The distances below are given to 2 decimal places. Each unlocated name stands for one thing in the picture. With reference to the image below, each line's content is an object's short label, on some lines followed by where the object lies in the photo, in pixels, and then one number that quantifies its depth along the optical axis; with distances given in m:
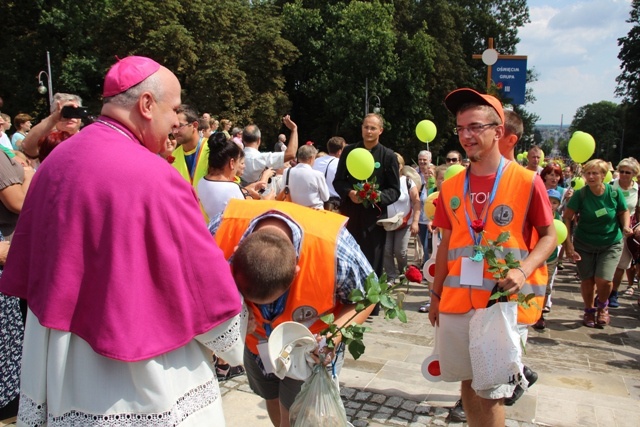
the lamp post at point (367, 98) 34.84
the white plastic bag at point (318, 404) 2.12
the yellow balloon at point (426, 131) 7.78
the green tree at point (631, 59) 42.59
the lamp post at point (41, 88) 24.25
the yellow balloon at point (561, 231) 5.27
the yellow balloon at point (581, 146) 5.84
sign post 12.51
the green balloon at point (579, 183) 9.09
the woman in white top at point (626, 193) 7.39
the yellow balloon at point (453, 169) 5.71
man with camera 3.33
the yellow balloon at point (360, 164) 5.55
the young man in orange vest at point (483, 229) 2.79
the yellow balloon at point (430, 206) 5.42
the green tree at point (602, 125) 70.00
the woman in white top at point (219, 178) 4.25
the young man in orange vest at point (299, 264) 2.29
